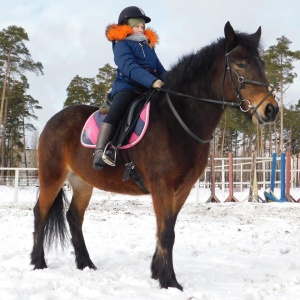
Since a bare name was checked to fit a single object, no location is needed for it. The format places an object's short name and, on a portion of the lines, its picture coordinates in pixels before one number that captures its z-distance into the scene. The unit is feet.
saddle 12.92
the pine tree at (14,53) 97.14
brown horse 11.65
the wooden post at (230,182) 50.41
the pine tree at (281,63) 108.68
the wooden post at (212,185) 51.26
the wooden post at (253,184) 49.47
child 13.20
